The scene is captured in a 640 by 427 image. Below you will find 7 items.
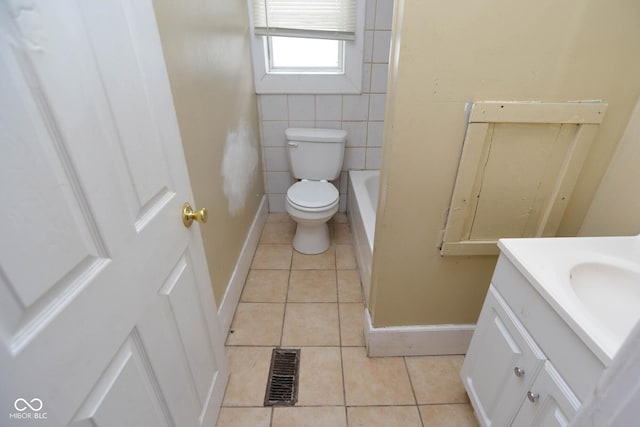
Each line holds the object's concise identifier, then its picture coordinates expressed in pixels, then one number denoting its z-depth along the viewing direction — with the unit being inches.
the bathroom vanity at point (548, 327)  26.1
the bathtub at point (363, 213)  69.0
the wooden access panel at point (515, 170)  38.3
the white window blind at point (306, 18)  77.6
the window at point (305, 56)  85.0
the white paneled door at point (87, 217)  15.9
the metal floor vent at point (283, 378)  51.3
